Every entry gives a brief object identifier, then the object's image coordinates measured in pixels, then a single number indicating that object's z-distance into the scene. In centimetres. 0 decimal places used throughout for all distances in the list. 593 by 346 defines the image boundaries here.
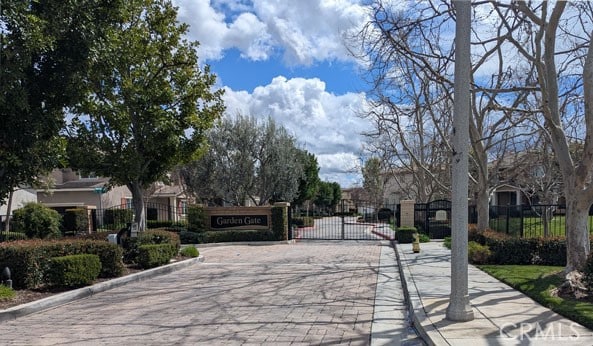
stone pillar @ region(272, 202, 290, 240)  2459
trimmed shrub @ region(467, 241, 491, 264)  1346
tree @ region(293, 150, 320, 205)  4672
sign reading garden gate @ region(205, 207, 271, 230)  2509
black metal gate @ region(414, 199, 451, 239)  2459
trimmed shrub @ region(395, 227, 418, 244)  2228
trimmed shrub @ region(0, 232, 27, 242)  2164
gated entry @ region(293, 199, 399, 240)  3142
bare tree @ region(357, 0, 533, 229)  1264
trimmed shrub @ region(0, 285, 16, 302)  890
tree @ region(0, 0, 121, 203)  948
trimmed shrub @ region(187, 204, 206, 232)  2487
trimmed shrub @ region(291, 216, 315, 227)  4084
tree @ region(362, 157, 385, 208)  5628
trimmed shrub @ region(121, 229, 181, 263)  1417
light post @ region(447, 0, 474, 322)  712
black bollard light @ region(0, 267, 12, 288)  950
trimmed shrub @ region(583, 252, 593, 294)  805
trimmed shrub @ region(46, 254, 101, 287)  1020
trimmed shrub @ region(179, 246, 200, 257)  1666
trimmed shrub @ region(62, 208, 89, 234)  2692
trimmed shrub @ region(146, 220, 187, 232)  2883
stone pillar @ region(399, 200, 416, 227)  2541
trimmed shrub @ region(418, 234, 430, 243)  2236
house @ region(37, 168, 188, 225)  3866
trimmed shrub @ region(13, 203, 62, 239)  2486
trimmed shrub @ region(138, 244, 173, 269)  1357
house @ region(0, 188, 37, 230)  3240
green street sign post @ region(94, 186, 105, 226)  3261
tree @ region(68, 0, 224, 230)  1503
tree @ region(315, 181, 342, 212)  6962
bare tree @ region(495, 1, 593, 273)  912
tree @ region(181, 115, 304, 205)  3312
